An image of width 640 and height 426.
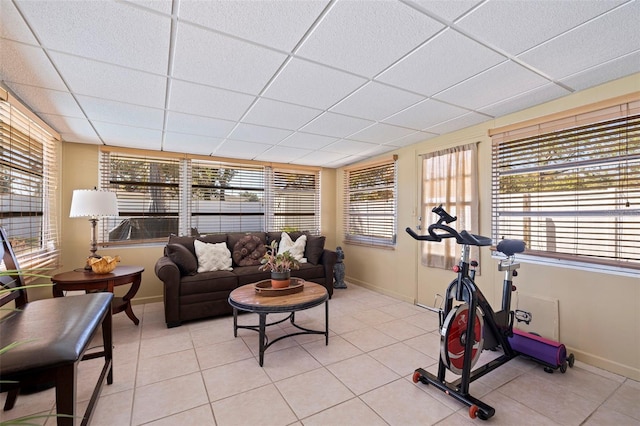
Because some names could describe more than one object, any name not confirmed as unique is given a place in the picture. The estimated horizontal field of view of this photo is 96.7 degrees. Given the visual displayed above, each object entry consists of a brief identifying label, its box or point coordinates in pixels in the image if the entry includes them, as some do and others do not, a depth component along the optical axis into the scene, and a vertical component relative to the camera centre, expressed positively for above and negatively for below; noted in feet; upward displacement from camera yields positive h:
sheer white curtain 11.00 +0.89
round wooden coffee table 8.14 -2.63
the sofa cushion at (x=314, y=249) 14.98 -1.87
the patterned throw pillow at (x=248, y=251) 13.87 -1.84
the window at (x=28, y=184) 8.05 +0.97
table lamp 10.36 +0.35
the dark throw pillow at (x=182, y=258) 11.71 -1.86
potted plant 9.64 -1.87
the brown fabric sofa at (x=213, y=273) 10.83 -2.58
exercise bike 6.50 -3.08
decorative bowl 9.93 -1.80
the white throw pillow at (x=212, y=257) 12.55 -1.96
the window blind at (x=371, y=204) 15.19 +0.60
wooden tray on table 9.12 -2.50
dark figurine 16.56 -3.50
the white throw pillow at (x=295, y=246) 14.96 -1.71
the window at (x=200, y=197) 13.74 +0.96
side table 9.17 -2.28
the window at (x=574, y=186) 7.50 +0.84
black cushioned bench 3.93 -1.97
